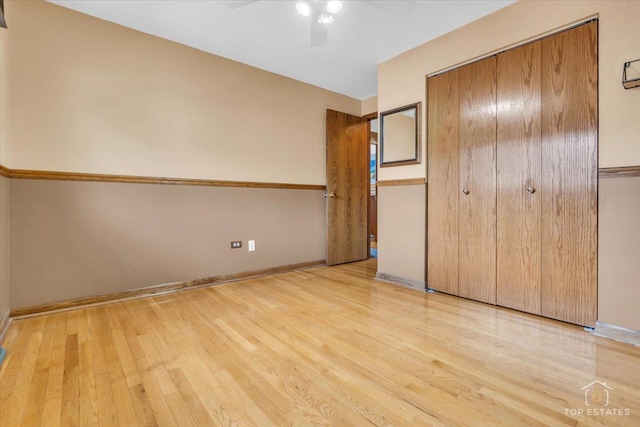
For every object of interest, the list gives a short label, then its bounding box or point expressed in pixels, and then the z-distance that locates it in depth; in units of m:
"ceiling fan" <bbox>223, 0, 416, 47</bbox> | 1.92
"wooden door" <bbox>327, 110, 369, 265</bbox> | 3.84
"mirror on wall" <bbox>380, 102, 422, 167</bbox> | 2.82
